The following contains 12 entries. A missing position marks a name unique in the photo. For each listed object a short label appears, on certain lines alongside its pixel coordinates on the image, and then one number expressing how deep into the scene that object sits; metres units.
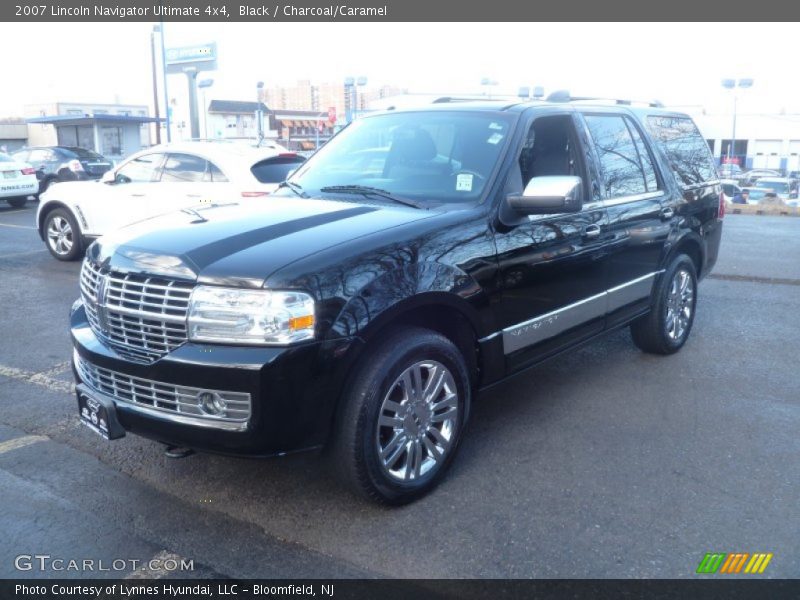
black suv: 3.16
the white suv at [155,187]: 9.38
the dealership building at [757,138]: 51.47
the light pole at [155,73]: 38.68
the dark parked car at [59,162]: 21.75
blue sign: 22.33
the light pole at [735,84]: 37.03
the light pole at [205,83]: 26.83
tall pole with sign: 22.28
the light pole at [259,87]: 28.65
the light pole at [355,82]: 25.92
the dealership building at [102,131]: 37.28
